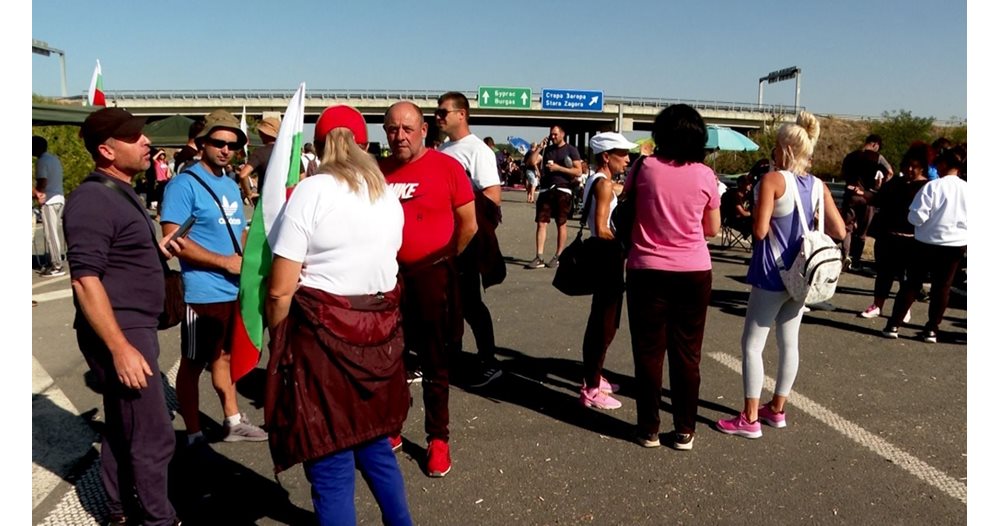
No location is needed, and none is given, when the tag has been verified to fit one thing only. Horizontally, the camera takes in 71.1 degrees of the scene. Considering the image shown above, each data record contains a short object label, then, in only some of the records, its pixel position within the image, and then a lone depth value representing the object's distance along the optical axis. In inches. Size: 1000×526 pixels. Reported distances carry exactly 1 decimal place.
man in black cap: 103.1
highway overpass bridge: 2389.3
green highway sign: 2210.9
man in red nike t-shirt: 140.1
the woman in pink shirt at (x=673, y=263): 147.9
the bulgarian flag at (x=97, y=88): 563.2
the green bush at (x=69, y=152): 826.2
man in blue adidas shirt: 138.2
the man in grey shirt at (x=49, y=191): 368.2
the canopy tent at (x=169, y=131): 656.4
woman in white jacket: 244.2
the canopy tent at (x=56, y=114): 427.8
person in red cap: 95.3
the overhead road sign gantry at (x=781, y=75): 3221.0
